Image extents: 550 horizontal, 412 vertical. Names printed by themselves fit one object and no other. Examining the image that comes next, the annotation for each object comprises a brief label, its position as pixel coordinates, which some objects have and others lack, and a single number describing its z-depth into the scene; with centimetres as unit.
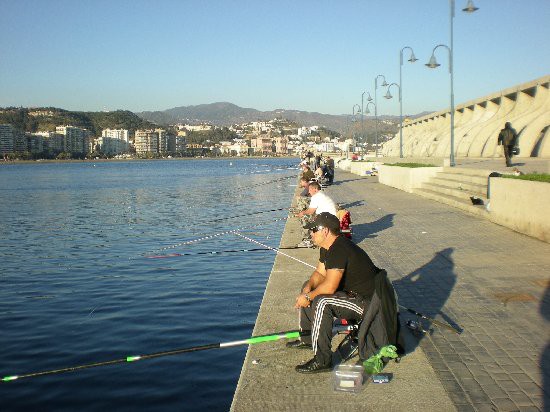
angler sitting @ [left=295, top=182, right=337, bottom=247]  1059
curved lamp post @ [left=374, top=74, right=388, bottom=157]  5628
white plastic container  456
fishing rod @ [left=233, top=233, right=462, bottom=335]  593
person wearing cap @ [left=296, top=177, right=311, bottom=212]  1665
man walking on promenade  2069
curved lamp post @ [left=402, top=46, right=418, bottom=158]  3541
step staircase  1700
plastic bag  486
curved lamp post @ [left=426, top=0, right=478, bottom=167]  2256
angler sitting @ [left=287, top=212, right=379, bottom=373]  498
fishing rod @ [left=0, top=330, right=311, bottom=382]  508
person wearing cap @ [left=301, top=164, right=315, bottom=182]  1897
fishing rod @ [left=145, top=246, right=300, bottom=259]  1374
